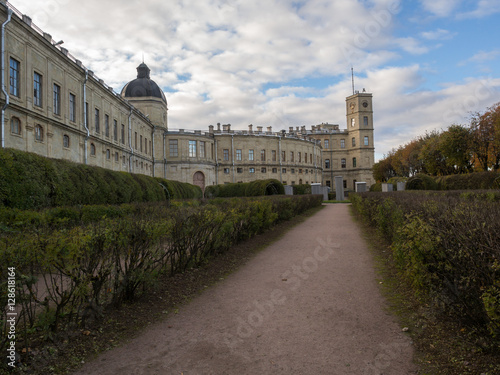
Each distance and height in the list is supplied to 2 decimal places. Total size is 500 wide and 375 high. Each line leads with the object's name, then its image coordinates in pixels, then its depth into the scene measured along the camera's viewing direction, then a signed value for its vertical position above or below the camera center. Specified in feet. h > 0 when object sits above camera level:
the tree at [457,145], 107.55 +14.62
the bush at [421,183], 94.79 +2.58
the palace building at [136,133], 70.64 +25.81
